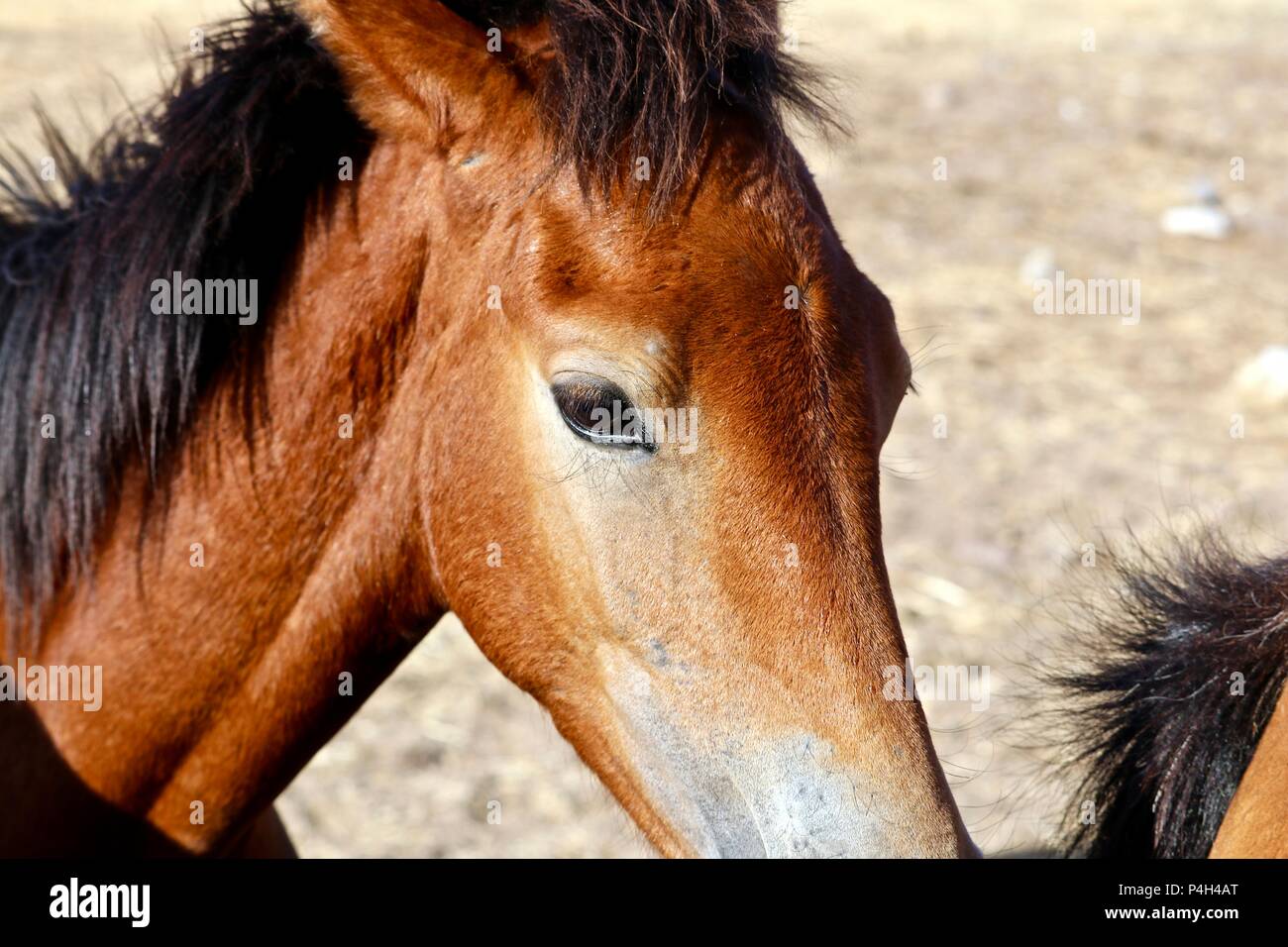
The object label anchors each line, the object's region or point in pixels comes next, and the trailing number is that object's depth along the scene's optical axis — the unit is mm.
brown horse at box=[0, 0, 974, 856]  1838
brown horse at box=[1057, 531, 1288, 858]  1891
